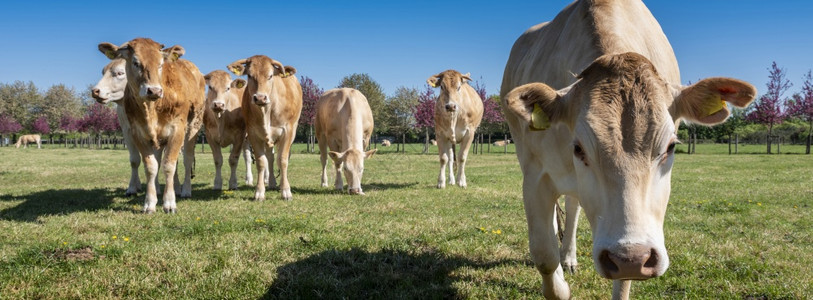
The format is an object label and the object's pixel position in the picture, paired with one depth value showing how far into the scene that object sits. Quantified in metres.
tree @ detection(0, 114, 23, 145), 57.06
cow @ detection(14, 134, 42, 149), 49.70
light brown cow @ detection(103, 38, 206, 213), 6.79
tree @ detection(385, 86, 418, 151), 49.00
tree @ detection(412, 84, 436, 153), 35.94
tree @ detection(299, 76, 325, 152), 36.22
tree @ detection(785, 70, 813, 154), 34.76
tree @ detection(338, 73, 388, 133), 50.62
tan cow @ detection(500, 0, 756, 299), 2.20
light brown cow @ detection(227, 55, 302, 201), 8.46
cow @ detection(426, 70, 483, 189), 11.52
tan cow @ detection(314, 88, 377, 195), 9.73
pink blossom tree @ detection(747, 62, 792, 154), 35.75
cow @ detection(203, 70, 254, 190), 10.41
